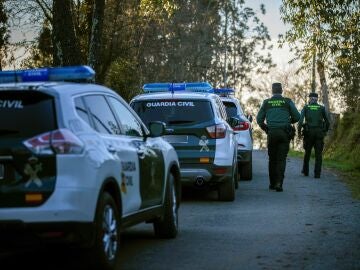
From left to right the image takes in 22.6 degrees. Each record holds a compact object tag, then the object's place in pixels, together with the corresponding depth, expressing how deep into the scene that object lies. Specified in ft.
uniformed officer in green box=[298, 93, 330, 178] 66.28
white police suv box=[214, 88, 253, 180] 63.00
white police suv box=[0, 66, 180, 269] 22.66
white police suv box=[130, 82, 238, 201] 45.75
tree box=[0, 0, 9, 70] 100.78
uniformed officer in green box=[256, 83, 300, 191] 53.16
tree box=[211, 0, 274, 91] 231.30
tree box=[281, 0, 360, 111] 71.00
